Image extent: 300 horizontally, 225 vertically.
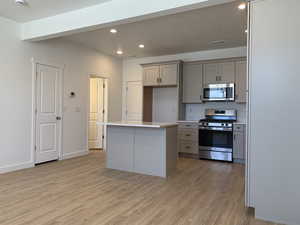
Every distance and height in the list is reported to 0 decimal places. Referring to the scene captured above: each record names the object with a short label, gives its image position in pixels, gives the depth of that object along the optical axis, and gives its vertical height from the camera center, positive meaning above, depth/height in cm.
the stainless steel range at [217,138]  511 -60
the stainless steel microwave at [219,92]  531 +50
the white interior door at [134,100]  684 +38
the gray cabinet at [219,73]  532 +99
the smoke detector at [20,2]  320 +161
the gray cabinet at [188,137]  547 -63
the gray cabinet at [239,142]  494 -67
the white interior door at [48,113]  460 -3
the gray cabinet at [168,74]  577 +101
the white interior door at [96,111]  652 +3
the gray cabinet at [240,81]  519 +75
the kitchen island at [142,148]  387 -66
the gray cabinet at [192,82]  569 +79
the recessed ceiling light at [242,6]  325 +160
